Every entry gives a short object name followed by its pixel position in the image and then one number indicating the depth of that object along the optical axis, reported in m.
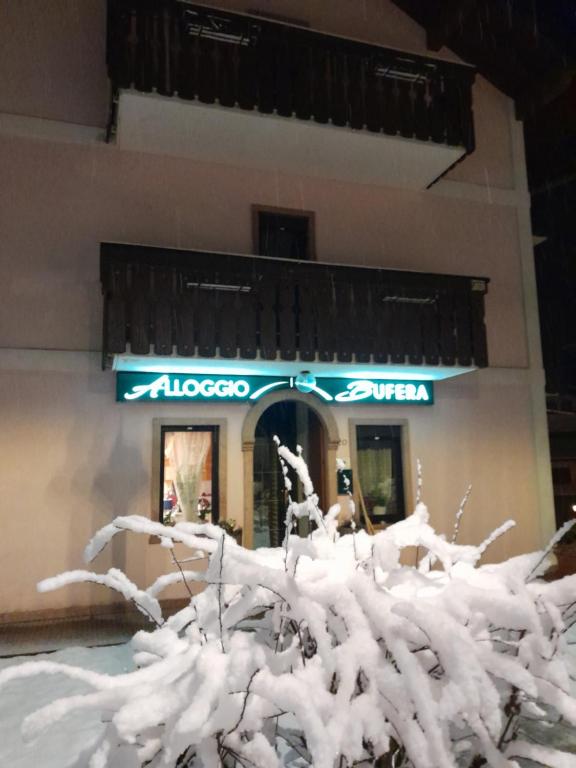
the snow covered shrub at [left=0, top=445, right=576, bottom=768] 1.55
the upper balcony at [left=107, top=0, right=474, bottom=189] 7.88
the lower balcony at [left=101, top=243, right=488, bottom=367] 7.58
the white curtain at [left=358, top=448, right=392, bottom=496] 9.77
